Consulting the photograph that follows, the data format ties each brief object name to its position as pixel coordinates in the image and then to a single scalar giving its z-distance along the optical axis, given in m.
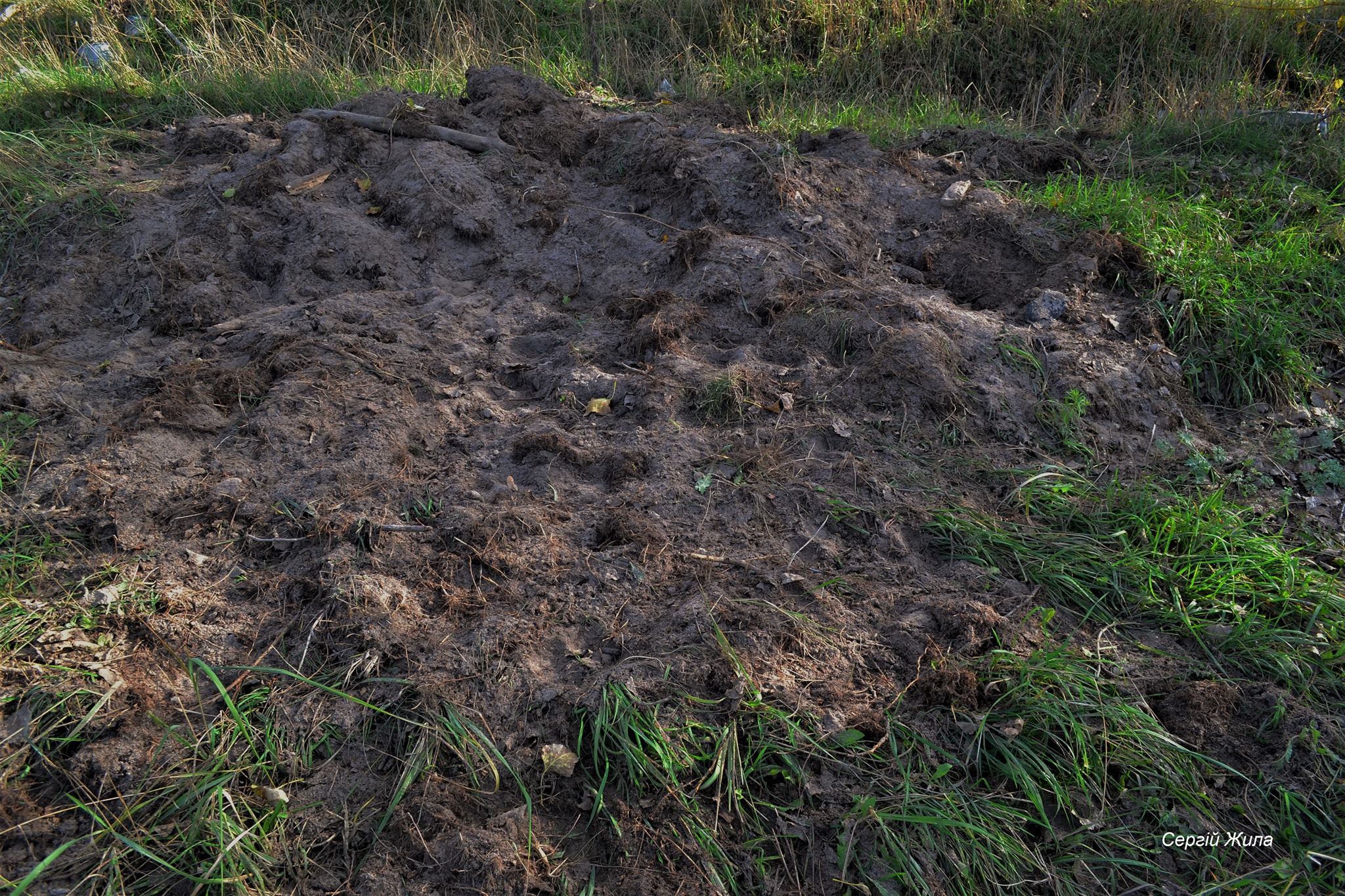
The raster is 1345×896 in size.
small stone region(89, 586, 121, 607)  2.34
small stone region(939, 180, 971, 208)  4.09
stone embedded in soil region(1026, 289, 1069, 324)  3.56
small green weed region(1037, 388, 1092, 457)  3.15
